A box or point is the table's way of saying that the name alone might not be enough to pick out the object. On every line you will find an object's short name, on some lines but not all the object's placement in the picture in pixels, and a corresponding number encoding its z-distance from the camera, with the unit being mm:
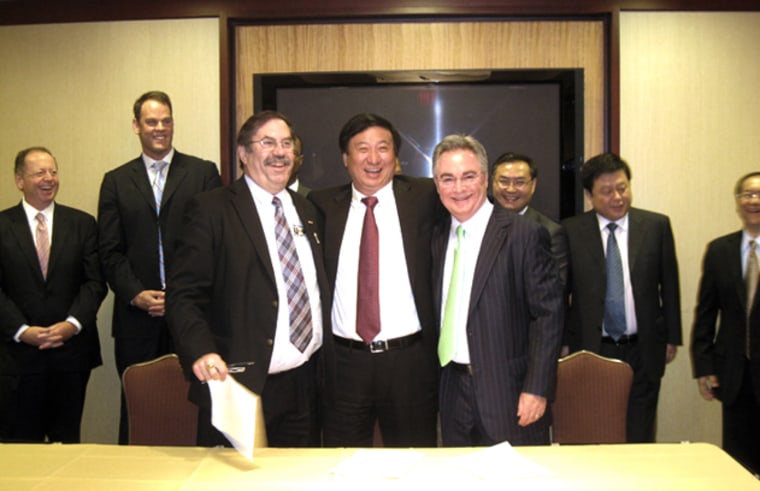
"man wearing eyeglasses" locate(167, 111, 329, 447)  2371
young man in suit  3365
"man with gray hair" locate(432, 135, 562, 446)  2342
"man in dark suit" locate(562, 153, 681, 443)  3266
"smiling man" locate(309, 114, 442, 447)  2596
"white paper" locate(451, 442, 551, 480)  1678
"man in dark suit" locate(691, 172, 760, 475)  3102
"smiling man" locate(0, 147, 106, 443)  3352
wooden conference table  1635
